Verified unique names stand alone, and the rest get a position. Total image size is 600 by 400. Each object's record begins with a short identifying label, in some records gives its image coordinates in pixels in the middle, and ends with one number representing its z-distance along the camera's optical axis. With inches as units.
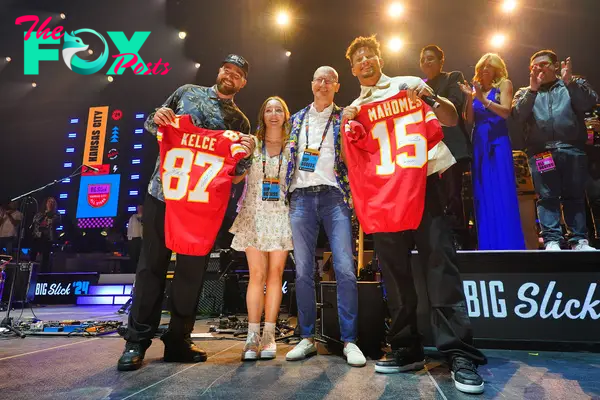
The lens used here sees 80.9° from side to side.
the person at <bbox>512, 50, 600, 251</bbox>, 127.4
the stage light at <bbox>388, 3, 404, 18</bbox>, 277.3
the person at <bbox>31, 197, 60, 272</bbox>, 327.3
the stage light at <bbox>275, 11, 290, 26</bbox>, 301.6
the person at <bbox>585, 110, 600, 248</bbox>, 188.1
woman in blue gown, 131.4
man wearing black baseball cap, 87.1
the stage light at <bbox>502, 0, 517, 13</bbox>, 257.1
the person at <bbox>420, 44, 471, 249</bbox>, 124.6
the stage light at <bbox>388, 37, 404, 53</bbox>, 296.5
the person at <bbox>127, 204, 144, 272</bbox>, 339.9
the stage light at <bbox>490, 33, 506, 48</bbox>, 275.0
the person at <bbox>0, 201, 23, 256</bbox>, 321.1
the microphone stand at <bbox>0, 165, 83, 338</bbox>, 134.4
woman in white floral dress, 98.6
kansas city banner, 548.7
